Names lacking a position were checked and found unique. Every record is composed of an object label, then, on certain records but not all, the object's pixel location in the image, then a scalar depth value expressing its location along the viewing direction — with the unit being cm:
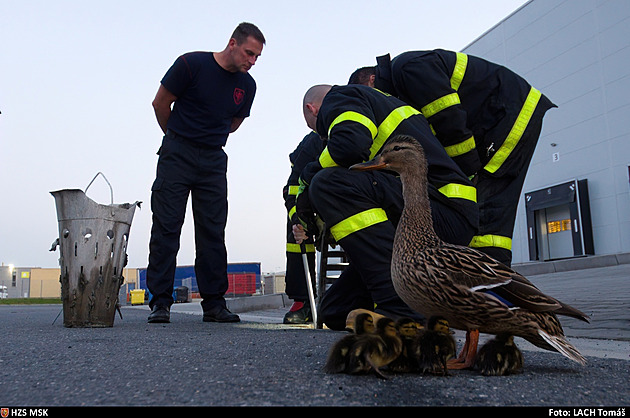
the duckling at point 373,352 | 192
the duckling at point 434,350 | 197
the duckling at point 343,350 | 198
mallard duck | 209
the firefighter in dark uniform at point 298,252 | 579
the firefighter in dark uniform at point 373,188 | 327
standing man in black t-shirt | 527
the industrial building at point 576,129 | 2105
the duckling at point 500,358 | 202
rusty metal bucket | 444
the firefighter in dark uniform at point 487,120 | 385
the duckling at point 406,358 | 202
